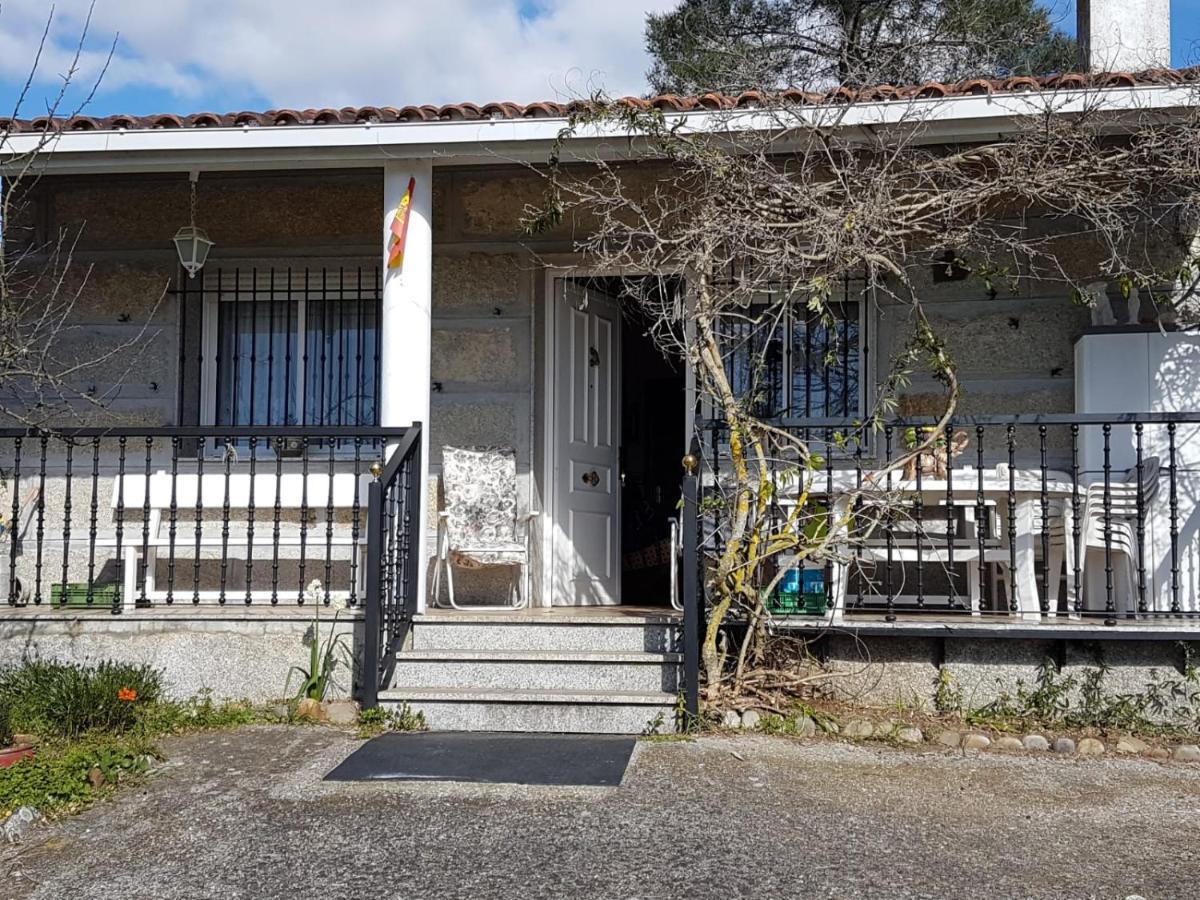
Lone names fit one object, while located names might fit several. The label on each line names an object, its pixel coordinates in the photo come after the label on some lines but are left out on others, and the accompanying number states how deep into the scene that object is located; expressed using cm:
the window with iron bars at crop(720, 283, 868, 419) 683
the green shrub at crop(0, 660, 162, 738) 475
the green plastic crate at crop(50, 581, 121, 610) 570
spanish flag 572
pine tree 907
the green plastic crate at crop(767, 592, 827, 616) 529
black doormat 418
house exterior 511
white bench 602
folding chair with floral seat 646
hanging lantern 643
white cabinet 558
